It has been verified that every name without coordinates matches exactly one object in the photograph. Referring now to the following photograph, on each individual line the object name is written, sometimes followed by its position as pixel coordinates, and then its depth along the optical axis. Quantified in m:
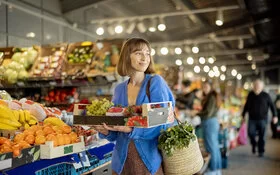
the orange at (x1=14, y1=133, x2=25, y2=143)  2.59
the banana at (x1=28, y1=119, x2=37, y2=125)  3.07
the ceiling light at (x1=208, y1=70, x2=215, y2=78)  16.04
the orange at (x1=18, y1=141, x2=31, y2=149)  2.42
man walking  7.97
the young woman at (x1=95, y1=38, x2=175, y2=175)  2.29
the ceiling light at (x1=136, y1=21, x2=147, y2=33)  10.13
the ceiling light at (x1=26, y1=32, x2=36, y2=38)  8.36
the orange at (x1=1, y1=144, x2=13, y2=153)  2.29
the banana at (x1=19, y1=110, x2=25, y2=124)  3.04
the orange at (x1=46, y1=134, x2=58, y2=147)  2.62
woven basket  2.32
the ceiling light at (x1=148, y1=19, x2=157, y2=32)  9.87
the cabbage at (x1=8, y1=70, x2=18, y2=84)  5.16
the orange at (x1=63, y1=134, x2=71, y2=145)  2.72
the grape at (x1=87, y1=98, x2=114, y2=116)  2.36
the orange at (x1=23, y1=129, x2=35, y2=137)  2.67
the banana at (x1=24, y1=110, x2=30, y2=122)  3.09
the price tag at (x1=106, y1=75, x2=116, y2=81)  5.06
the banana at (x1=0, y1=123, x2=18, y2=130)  2.82
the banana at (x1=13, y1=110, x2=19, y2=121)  3.00
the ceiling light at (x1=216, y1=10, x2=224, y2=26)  8.94
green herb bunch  2.26
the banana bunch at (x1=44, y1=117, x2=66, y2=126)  3.20
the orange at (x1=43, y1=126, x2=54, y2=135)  2.79
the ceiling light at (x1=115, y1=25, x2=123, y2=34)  8.89
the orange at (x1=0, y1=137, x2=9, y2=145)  2.43
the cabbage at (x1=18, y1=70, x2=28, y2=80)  5.43
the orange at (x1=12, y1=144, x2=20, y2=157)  2.26
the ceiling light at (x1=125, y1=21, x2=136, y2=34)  10.11
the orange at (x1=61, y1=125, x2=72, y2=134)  2.90
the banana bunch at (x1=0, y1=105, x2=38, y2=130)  2.85
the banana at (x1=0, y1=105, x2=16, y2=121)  2.86
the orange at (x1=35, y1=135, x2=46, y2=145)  2.58
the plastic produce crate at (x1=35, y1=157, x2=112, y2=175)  2.56
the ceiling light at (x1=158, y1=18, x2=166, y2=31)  9.21
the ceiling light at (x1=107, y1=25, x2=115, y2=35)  10.22
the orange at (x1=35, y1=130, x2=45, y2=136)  2.69
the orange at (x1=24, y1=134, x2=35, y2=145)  2.58
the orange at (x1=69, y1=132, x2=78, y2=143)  2.82
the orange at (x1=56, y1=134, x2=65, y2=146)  2.65
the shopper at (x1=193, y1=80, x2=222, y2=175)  5.71
